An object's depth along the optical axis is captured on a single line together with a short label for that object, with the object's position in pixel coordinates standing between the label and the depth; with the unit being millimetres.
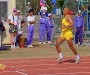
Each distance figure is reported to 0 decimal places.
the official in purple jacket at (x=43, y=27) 23206
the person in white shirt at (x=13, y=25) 19750
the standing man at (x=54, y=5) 31086
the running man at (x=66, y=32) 14797
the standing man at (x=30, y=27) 20781
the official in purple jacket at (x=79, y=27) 22141
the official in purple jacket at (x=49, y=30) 23506
